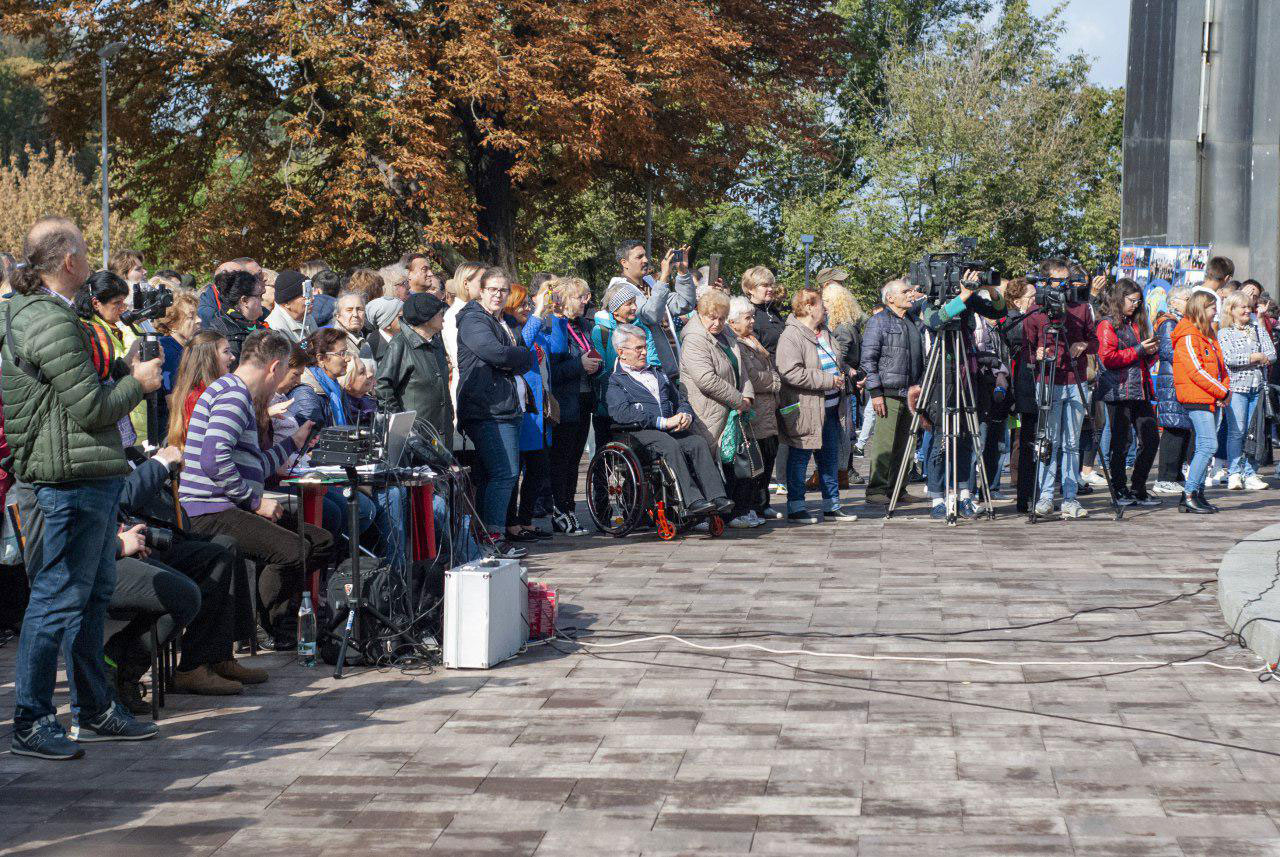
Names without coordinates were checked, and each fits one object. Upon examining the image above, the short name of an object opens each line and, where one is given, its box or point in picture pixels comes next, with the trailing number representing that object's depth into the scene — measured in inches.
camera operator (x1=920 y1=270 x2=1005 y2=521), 502.6
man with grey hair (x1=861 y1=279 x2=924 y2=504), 530.6
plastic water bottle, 297.3
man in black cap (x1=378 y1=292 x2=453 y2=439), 398.3
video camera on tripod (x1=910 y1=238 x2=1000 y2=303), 502.9
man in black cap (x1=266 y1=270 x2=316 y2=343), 408.5
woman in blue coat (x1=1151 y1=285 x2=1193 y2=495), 547.5
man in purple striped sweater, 290.8
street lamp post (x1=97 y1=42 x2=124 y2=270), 959.6
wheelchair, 463.2
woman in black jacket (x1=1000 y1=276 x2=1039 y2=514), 519.2
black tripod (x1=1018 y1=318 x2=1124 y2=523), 499.2
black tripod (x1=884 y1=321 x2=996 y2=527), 502.9
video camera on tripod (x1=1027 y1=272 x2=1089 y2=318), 492.4
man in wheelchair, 459.2
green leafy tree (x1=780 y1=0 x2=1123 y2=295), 1889.8
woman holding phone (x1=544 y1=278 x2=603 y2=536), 487.8
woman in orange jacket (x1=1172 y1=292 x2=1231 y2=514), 526.0
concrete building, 906.7
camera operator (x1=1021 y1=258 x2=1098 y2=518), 506.6
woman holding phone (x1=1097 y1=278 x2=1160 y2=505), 544.1
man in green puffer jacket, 221.6
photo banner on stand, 755.4
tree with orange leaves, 924.6
